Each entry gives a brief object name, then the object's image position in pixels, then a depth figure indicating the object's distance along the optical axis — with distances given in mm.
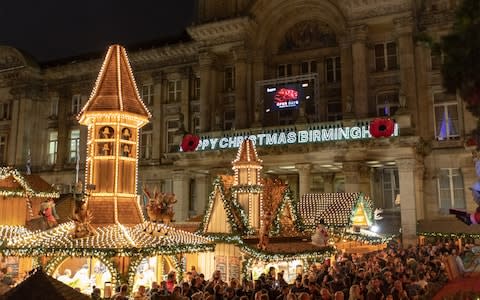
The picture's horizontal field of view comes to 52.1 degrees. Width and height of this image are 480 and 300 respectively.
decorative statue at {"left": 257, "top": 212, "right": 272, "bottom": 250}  15930
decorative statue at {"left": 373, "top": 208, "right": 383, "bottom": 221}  25481
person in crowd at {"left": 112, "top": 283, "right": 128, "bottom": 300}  10426
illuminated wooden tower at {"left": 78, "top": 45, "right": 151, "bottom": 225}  15734
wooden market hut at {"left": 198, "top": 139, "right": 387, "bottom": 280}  16281
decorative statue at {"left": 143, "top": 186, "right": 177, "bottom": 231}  14680
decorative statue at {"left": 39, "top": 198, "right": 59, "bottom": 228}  18388
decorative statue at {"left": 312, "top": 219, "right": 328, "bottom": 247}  17484
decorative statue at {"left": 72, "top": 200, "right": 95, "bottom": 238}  13781
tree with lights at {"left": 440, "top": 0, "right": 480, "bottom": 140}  8312
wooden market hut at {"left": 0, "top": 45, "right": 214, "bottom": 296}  13352
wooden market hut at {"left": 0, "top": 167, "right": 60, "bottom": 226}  18973
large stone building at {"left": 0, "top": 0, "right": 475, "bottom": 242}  30172
